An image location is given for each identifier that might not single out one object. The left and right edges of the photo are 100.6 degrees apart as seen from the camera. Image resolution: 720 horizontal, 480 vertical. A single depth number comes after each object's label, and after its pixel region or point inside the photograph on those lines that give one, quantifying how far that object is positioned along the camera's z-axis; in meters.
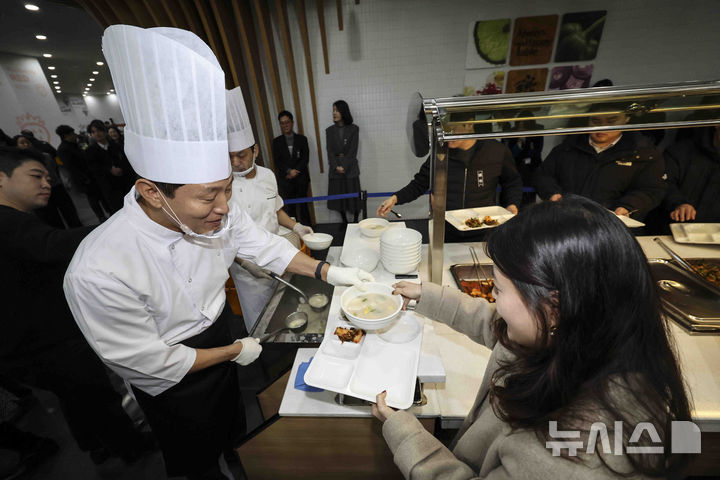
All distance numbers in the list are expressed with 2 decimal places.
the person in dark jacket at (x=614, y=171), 2.56
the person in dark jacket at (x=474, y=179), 2.80
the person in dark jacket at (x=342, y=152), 4.88
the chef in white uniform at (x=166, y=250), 1.10
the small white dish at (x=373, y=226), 2.24
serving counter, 1.17
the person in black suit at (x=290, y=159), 4.93
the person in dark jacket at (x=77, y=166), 5.77
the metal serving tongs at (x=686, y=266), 1.53
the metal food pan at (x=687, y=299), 1.35
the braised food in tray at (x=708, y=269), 1.63
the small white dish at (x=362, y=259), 1.91
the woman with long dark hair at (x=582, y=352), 0.65
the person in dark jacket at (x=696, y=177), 2.64
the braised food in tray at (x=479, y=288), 1.67
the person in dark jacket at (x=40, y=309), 1.55
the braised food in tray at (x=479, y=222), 2.27
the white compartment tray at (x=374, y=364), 1.17
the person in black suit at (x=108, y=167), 5.71
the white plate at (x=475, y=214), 2.34
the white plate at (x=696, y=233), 1.96
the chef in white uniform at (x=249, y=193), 2.38
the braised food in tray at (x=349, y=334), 1.36
